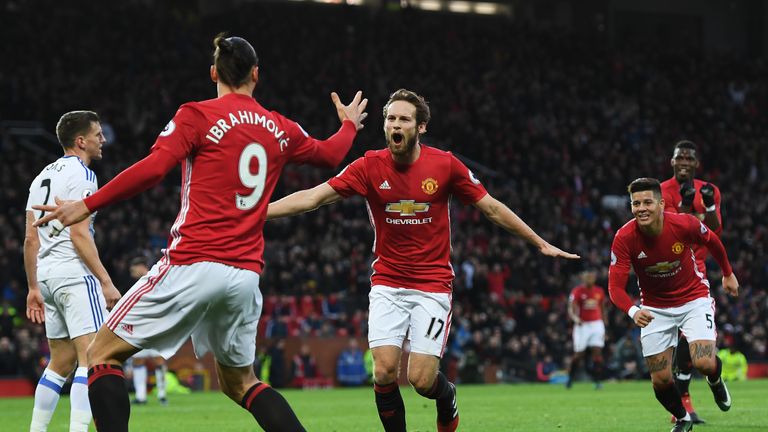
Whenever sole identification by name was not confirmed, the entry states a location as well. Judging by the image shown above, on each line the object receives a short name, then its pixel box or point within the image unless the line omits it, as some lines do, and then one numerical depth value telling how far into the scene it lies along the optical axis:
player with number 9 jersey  12.34
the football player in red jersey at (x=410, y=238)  17.22
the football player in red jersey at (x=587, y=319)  49.22
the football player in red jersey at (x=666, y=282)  21.33
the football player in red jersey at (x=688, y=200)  24.39
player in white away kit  17.58
